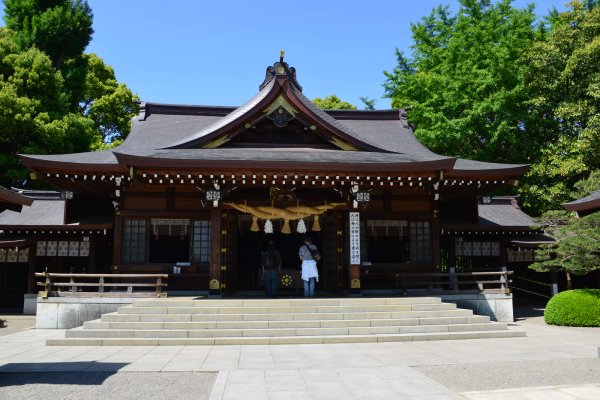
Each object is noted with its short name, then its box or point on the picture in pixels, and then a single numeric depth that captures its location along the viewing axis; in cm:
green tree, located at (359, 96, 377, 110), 3406
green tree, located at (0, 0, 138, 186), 2302
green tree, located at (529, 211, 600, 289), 1270
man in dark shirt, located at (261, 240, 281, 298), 1479
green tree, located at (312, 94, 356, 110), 4171
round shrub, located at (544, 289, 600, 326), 1351
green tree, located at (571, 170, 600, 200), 1347
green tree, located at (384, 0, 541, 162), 2522
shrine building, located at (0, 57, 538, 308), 1409
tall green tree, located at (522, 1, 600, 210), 2193
